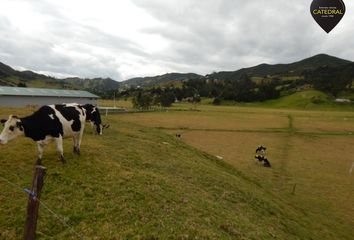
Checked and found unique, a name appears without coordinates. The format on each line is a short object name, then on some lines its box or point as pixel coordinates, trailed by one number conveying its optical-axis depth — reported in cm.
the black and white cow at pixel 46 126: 961
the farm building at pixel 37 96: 5009
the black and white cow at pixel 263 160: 2791
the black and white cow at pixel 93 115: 1714
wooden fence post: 543
